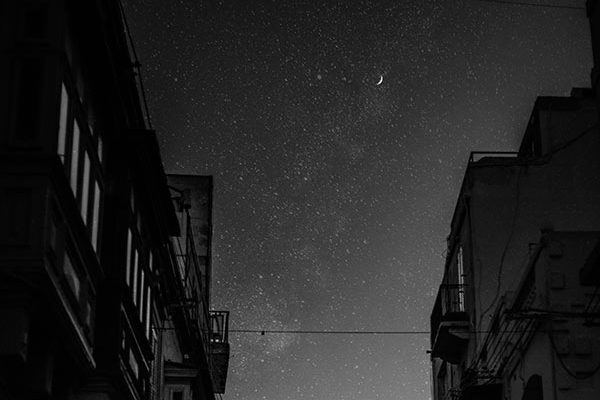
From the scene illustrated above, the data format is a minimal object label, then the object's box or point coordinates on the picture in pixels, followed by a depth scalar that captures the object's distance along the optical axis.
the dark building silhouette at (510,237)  31.50
